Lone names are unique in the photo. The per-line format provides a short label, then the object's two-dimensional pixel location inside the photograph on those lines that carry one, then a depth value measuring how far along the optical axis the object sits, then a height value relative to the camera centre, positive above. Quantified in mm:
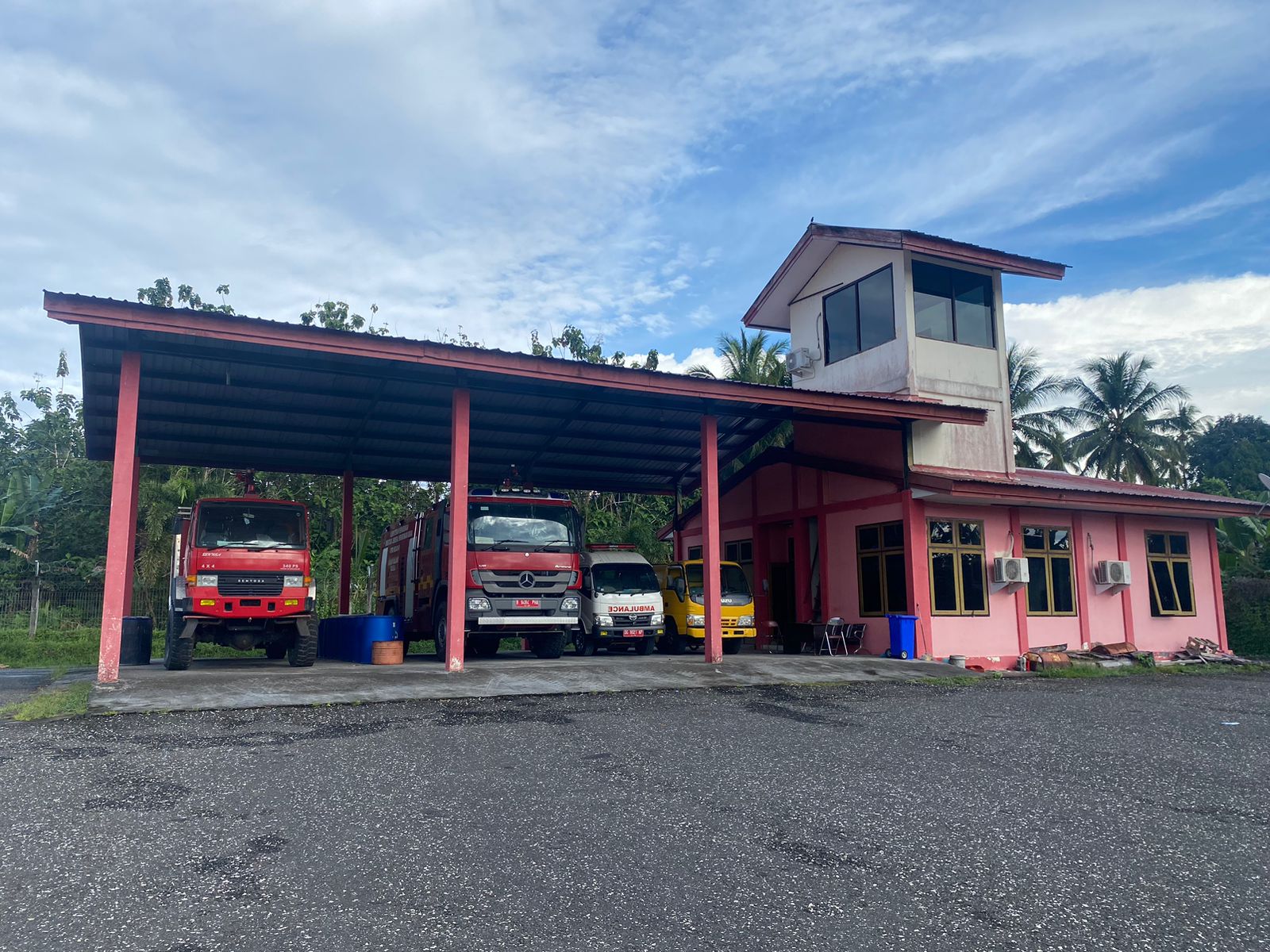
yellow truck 18688 -93
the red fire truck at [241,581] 12641 +336
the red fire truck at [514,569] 13969 +547
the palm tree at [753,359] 30625 +8383
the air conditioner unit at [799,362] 21797 +5803
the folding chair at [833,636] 17797 -673
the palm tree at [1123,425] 37750 +7415
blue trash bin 16578 -645
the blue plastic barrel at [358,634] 14570 -503
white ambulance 16953 +15
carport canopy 11250 +3321
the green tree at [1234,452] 45844 +8360
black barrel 15266 -608
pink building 17438 +1922
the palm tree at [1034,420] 37062 +7596
